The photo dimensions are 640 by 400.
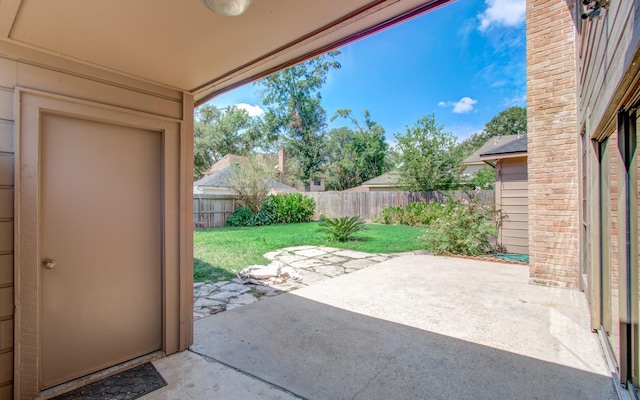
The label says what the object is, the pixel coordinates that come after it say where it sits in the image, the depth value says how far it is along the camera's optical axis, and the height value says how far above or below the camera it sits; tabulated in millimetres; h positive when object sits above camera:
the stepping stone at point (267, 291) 4262 -1299
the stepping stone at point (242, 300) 3845 -1300
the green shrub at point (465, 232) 6707 -709
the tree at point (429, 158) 14117 +2020
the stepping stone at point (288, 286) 4496 -1299
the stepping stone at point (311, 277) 4892 -1279
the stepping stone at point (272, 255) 6461 -1193
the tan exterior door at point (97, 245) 2098 -326
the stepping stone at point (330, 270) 5320 -1261
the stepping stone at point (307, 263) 5871 -1244
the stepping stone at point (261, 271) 4941 -1169
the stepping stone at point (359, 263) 5842 -1247
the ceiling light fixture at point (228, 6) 1453 +961
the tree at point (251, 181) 12500 +853
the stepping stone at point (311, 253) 6894 -1209
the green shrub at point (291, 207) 13586 -254
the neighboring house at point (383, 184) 17838 +1098
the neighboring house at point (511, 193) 6344 +150
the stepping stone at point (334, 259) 6301 -1238
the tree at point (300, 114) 23000 +6988
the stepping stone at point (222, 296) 4066 -1288
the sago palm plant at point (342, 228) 8664 -769
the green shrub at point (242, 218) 12453 -671
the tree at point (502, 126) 32844 +8270
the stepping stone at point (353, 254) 6789 -1225
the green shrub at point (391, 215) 13133 -618
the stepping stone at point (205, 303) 3756 -1291
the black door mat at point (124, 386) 2041 -1307
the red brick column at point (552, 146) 4133 +758
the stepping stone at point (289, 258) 6244 -1219
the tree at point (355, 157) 26078 +3859
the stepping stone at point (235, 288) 4413 -1283
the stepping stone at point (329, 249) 7371 -1201
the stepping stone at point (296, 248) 7527 -1181
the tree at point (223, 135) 25391 +5682
